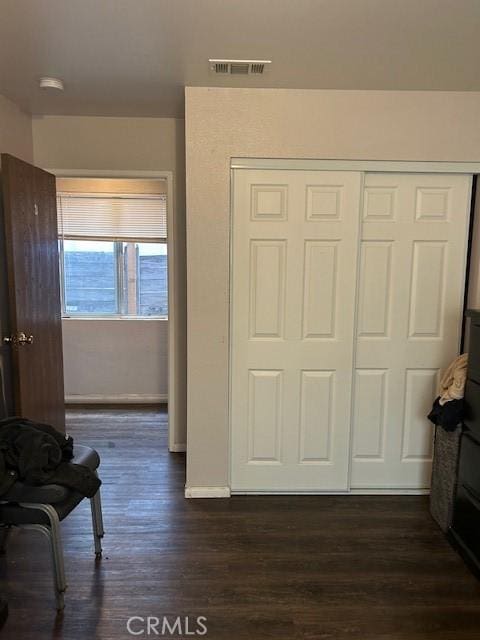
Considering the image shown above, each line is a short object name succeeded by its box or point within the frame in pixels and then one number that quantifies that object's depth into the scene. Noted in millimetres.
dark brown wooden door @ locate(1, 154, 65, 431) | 2707
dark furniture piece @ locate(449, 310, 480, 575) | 2209
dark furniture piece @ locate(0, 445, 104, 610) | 1839
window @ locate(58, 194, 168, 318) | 4645
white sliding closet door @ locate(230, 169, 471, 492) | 2668
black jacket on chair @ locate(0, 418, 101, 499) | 1848
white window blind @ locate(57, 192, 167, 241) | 4613
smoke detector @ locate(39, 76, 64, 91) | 2484
